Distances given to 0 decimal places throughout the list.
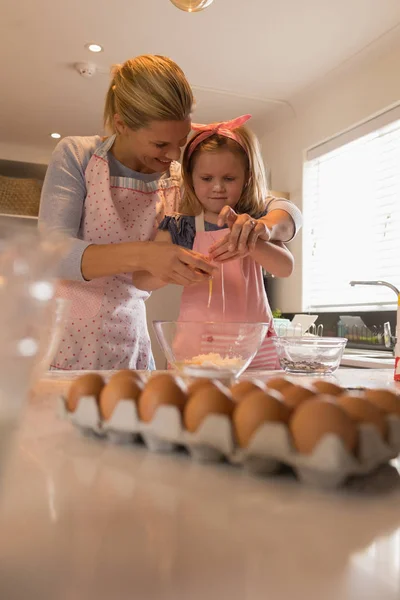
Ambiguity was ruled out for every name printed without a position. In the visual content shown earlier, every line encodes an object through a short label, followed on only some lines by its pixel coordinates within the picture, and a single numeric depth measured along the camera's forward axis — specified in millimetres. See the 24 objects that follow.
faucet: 2738
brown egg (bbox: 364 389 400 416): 364
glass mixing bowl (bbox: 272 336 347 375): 972
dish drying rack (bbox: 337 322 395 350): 2750
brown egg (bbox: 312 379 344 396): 448
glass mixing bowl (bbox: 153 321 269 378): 732
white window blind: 2885
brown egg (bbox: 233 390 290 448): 330
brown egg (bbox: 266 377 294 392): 432
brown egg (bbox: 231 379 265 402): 392
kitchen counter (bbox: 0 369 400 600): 206
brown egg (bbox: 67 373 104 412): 427
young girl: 1407
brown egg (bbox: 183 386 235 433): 349
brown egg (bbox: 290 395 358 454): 310
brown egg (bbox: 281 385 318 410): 377
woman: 1254
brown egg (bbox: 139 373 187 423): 371
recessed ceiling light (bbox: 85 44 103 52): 2836
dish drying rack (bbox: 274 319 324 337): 2648
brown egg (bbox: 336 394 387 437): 331
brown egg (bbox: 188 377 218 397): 377
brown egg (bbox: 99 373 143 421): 398
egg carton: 309
